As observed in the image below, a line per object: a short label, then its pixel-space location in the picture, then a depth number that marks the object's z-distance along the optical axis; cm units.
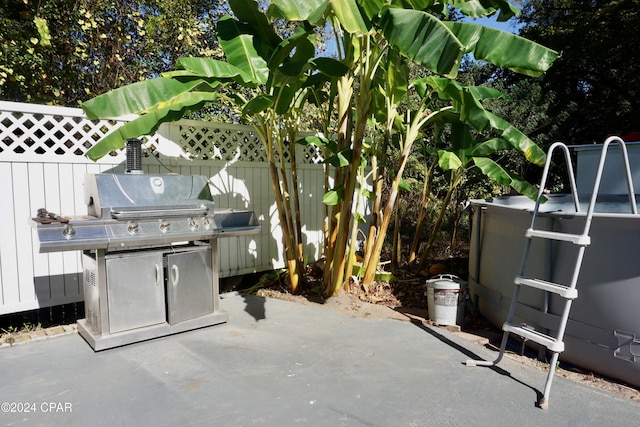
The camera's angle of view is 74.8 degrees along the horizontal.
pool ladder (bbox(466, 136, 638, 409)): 314
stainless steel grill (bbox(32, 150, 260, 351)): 371
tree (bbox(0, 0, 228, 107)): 625
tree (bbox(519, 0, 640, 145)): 1095
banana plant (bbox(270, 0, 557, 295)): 342
